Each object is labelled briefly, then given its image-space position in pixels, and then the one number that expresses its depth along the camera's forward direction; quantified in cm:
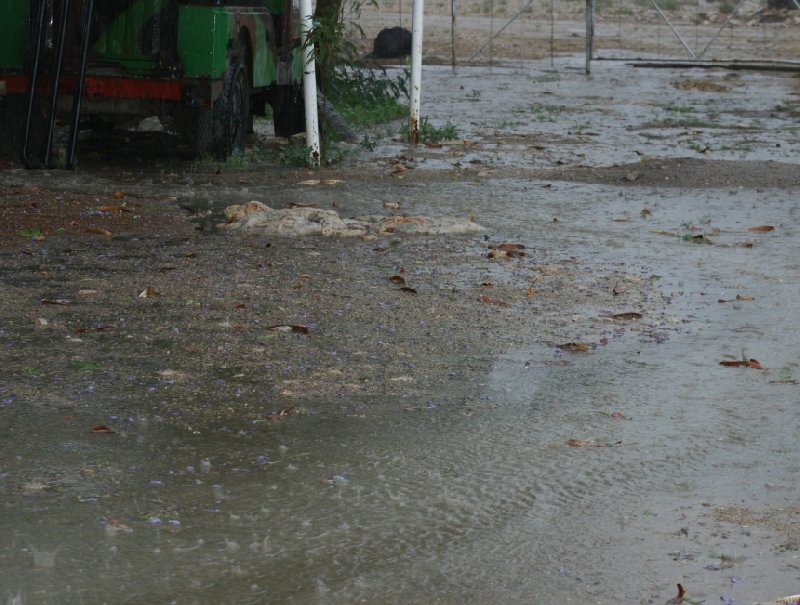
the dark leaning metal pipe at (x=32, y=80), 1868
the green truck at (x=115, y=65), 1879
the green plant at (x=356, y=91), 2808
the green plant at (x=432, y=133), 2505
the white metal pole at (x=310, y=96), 2077
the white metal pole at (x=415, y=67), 2311
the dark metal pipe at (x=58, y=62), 1863
